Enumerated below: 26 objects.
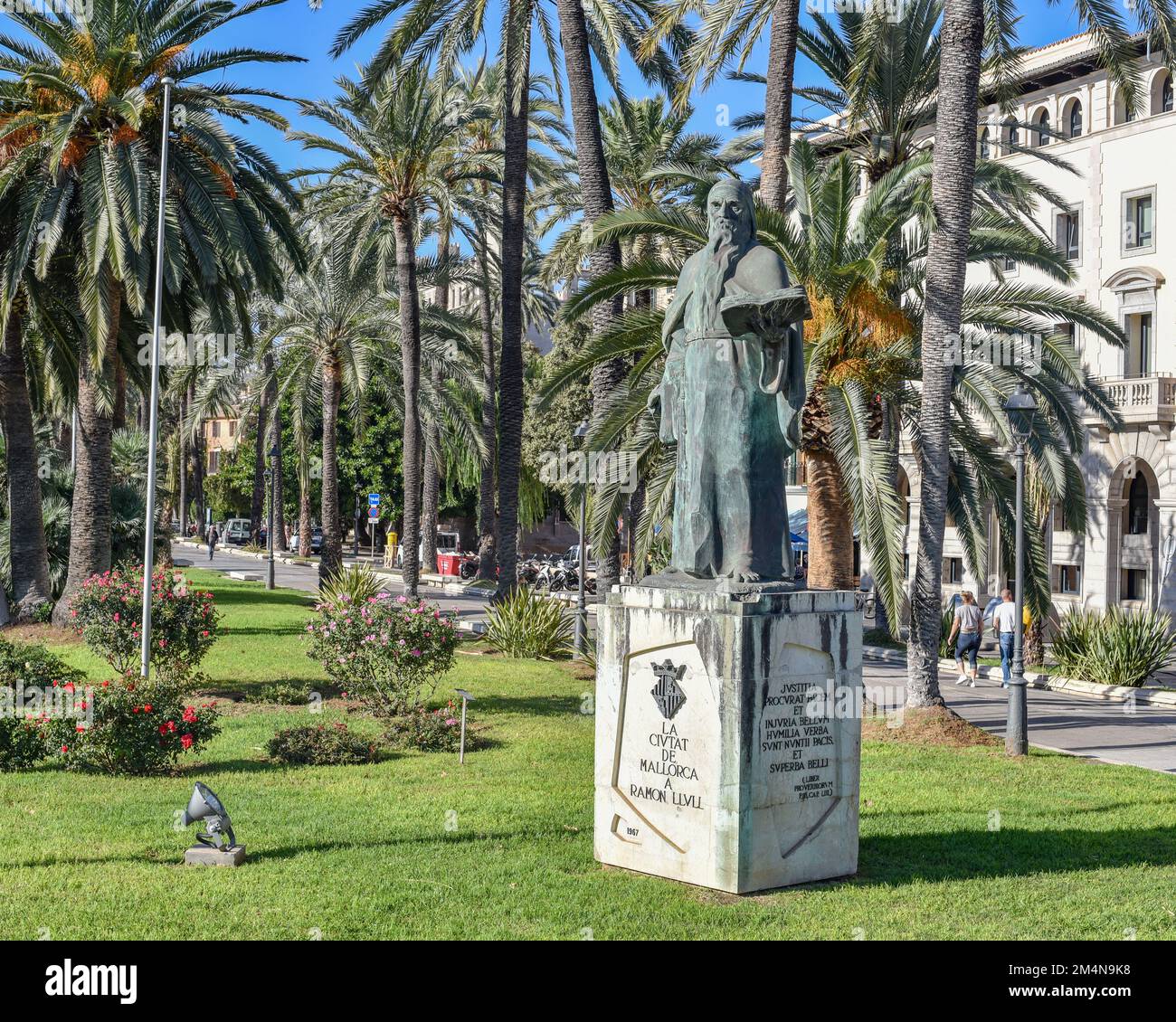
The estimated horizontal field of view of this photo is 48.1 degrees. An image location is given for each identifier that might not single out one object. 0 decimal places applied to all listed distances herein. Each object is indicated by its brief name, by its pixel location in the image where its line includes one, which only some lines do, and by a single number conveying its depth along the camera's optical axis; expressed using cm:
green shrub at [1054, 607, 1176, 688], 2150
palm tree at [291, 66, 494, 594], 2856
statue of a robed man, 809
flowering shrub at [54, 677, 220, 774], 1146
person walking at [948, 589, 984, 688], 2227
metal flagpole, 1455
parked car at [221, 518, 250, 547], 7494
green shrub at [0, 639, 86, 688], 1359
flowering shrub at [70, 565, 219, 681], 1589
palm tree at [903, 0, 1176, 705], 1529
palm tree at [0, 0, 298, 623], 1945
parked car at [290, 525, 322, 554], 6391
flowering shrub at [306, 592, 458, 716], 1460
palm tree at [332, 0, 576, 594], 2311
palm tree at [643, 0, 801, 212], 1736
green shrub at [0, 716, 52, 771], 1154
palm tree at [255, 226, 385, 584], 3509
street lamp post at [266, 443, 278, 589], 4571
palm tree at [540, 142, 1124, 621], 1562
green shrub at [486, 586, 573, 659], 2222
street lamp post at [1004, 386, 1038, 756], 1424
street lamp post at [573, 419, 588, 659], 2238
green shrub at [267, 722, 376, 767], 1235
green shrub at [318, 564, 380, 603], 2255
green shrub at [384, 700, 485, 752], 1343
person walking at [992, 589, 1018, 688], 2047
